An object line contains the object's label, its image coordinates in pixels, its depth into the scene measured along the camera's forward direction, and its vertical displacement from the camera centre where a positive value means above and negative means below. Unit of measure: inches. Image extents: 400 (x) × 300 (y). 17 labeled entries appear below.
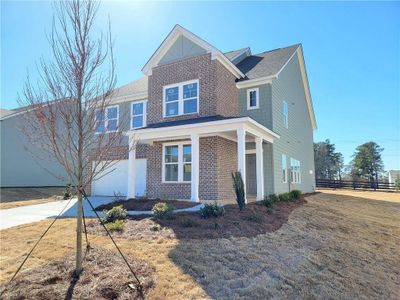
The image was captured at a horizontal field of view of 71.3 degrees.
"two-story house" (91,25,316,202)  518.0 +117.4
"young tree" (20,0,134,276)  190.5 +67.1
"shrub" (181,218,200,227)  315.9 -45.4
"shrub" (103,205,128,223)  347.3 -40.7
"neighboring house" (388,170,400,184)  2501.2 +78.3
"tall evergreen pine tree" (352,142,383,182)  1955.0 +163.5
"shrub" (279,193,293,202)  569.8 -28.9
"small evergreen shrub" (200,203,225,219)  351.9 -35.7
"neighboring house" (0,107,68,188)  826.2 +67.6
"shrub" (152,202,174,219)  343.9 -36.0
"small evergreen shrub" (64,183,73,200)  648.9 -26.4
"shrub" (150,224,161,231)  302.7 -48.8
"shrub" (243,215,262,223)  358.9 -45.8
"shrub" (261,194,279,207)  461.1 -29.6
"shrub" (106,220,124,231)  302.5 -47.2
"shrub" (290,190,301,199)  644.5 -25.0
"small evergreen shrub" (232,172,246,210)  395.2 -8.5
